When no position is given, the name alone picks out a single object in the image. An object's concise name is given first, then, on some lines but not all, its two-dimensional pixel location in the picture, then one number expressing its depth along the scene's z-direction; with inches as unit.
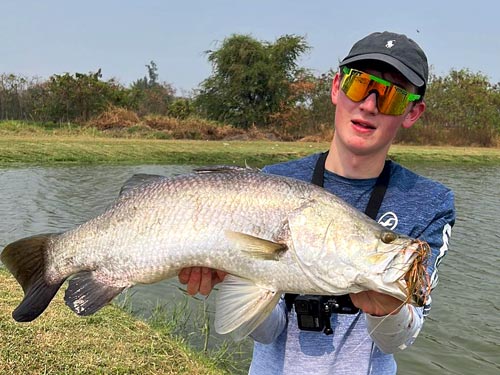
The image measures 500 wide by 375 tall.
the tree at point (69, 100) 1428.4
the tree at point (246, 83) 1657.2
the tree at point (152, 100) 1656.0
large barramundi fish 80.7
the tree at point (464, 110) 1784.0
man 91.9
